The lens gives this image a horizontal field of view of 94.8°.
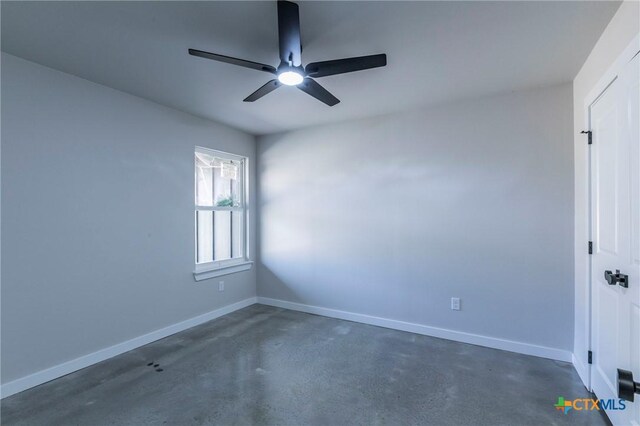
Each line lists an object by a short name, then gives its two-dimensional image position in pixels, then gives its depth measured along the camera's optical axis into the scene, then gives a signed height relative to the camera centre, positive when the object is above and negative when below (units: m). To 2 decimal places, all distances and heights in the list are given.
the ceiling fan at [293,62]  1.62 +0.94
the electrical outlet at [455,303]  3.05 -0.94
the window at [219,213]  3.70 +0.01
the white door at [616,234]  1.52 -0.12
